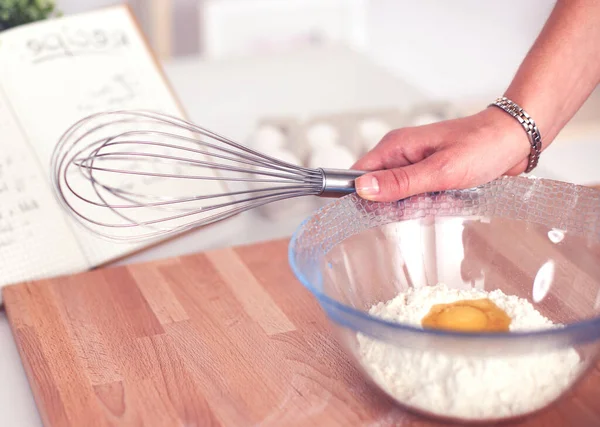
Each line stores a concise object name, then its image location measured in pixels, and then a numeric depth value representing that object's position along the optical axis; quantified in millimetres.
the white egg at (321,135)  1189
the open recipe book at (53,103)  930
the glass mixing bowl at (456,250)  720
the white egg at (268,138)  1175
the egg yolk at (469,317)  672
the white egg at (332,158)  1109
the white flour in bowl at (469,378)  590
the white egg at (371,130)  1204
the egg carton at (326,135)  1112
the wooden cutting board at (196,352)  673
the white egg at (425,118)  1234
